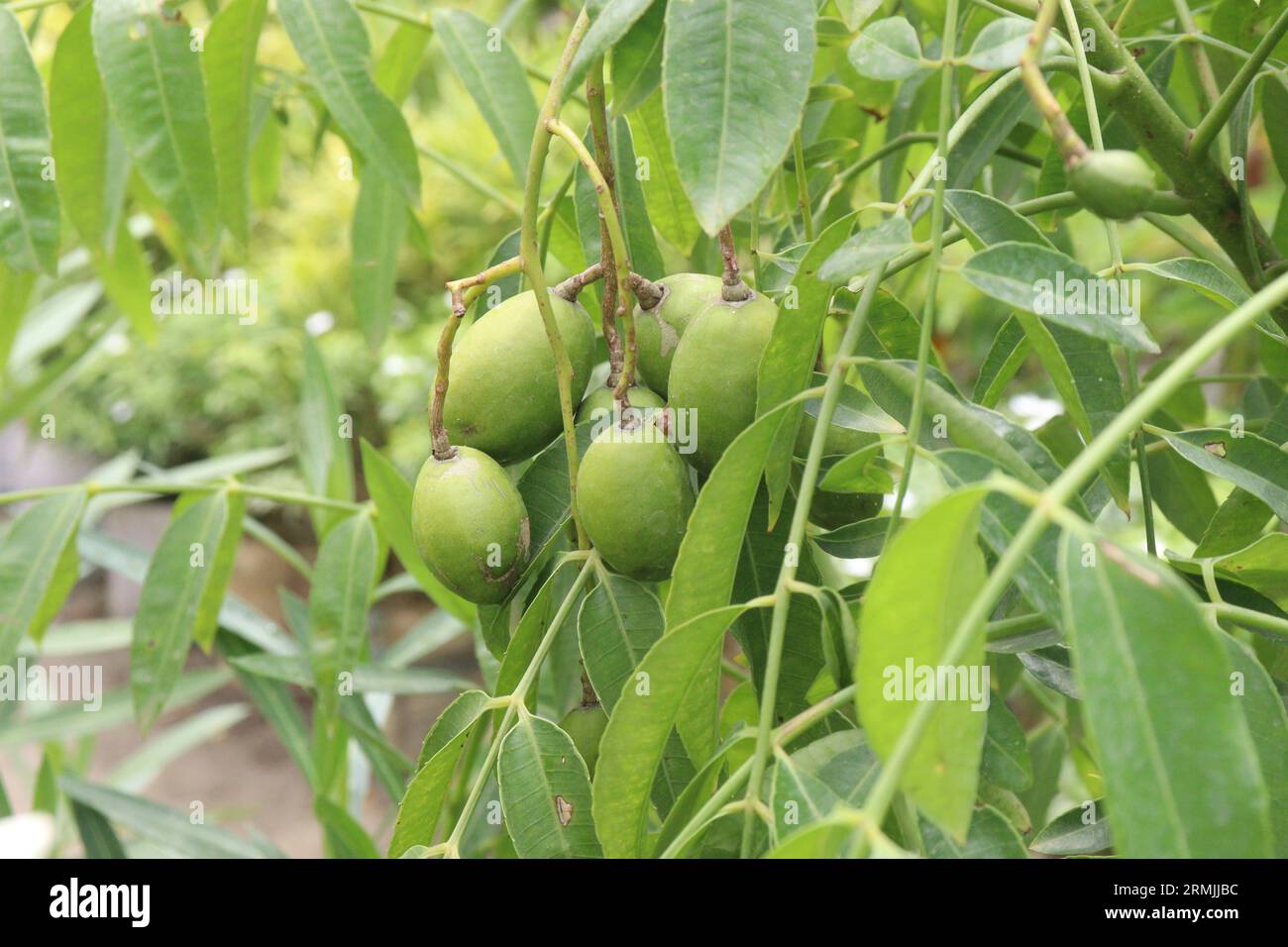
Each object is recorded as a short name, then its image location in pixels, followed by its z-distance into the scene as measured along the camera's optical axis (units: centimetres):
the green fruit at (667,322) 61
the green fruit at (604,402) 58
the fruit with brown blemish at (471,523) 58
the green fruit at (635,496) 54
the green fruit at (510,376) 59
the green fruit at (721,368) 55
